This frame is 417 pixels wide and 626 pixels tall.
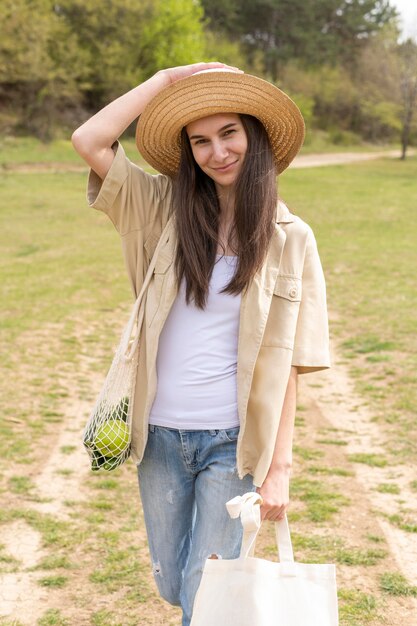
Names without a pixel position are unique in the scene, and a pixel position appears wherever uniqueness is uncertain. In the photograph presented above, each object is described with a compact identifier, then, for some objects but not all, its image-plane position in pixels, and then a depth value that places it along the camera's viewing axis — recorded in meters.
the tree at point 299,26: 55.66
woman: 2.54
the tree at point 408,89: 37.52
